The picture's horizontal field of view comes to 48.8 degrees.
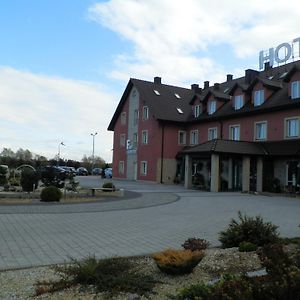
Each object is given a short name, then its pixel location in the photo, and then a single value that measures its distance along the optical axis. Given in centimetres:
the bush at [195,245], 574
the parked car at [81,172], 5506
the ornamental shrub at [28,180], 1858
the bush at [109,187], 2058
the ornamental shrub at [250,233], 640
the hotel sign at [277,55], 2998
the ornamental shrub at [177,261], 465
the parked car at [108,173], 4297
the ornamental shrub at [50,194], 1582
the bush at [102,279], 412
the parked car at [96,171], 5868
